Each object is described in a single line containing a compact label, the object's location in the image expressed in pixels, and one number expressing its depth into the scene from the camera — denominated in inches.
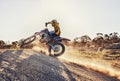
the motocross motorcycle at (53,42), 281.5
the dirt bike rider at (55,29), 273.2
